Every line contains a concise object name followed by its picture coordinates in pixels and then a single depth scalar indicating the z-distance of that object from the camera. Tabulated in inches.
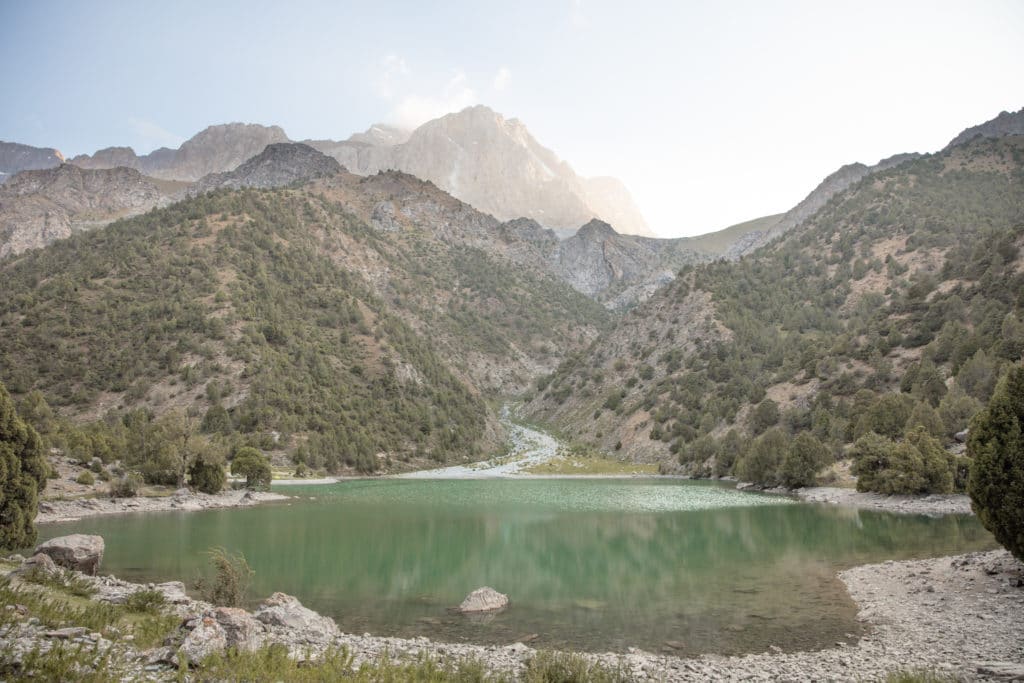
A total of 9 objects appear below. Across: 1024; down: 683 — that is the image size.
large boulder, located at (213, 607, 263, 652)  559.9
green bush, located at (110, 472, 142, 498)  2022.6
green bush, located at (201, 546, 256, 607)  799.7
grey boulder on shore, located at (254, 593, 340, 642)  697.0
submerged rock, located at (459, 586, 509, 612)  880.5
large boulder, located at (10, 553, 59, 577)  752.2
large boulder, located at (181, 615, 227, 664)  488.1
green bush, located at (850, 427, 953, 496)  1963.6
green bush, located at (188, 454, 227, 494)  2277.3
